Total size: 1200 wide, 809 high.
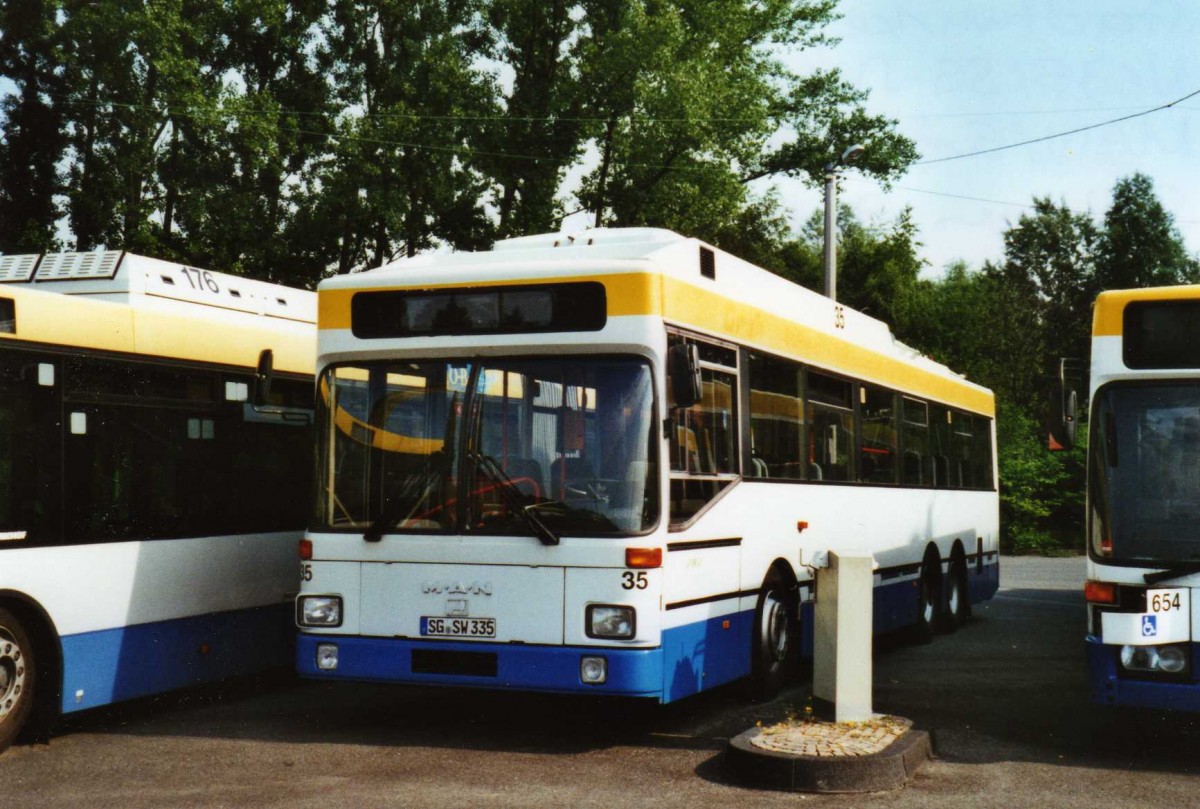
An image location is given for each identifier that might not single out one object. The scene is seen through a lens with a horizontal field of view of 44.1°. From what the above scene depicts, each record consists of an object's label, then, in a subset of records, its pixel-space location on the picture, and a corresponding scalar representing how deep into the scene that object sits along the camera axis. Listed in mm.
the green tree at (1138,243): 77000
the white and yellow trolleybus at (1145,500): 8516
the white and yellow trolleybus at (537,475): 8789
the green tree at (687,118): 30938
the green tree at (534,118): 32875
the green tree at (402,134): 31375
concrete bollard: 9141
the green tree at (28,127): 31328
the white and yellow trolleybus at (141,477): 8945
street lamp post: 23234
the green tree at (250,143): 30266
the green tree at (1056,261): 76125
